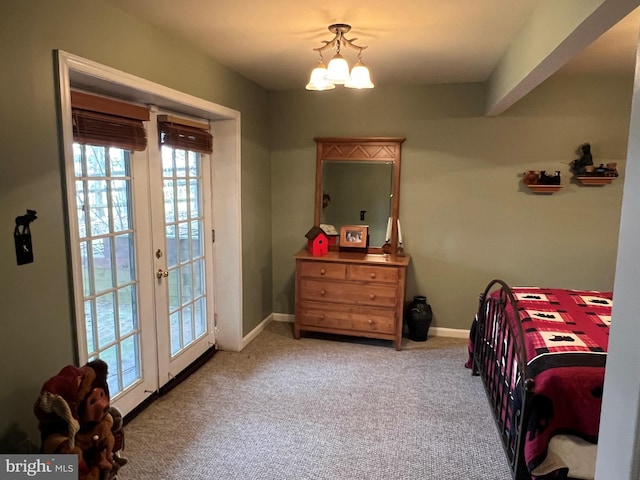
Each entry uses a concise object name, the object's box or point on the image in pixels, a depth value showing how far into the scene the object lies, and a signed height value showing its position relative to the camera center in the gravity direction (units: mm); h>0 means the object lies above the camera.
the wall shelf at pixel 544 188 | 3801 +26
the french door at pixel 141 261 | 2393 -479
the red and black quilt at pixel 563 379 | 1885 -820
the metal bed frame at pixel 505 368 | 2033 -1006
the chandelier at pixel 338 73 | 2420 +649
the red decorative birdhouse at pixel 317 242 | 4074 -495
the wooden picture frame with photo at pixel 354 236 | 4223 -454
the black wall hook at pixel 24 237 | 1768 -212
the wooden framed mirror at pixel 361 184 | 4137 +48
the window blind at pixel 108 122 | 2158 +339
